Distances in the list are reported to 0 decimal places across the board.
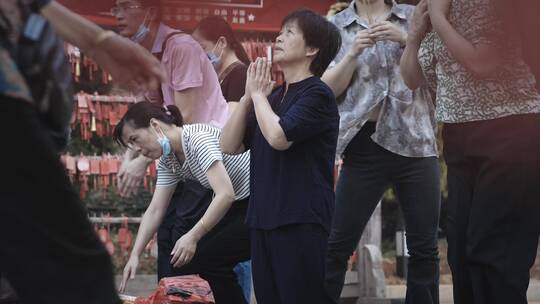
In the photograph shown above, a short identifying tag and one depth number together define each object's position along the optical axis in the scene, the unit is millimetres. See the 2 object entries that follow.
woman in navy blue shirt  8180
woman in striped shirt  9383
